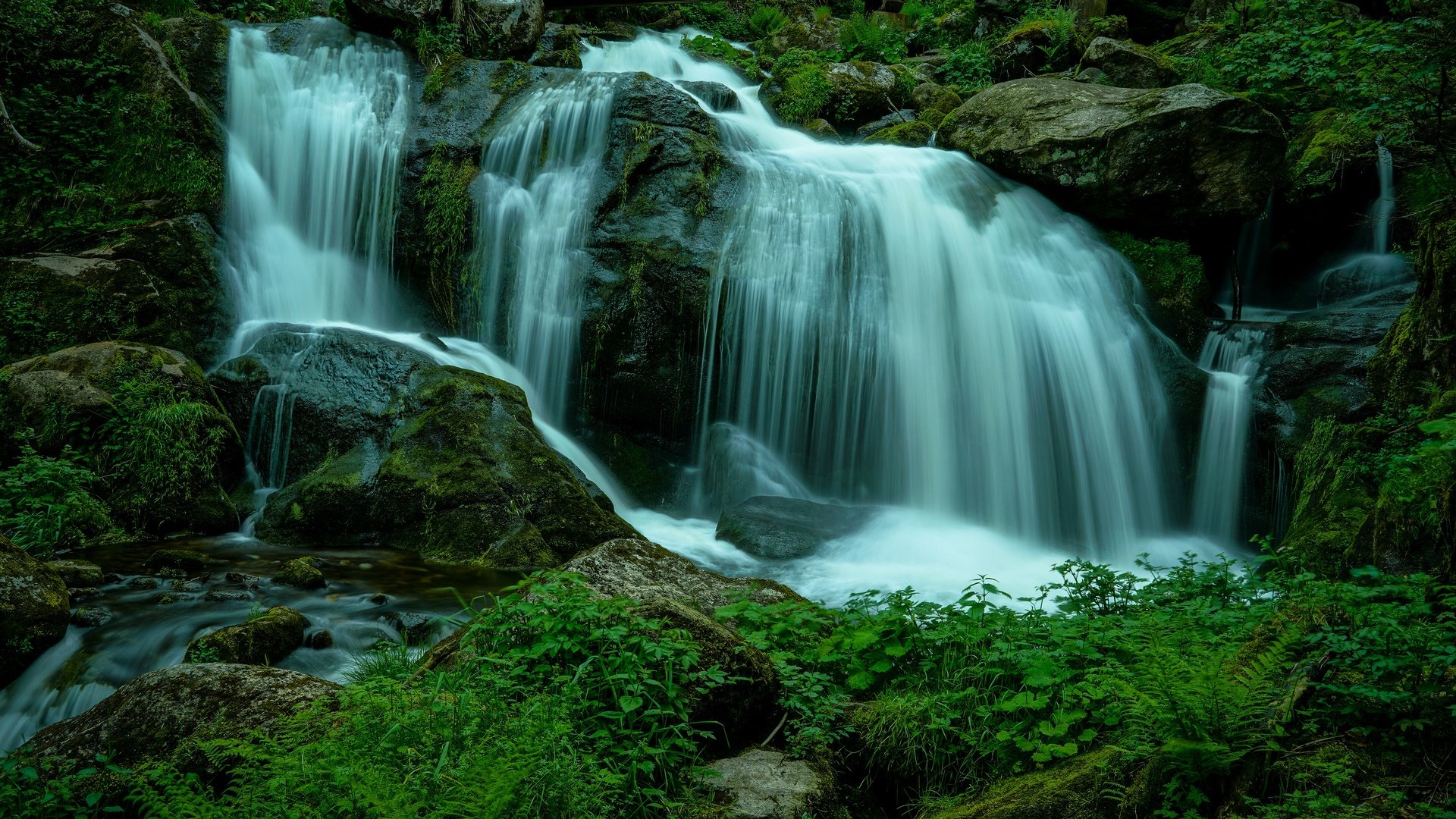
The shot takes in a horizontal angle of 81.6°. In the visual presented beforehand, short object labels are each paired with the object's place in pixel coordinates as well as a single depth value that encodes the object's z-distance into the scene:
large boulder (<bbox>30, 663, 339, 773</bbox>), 3.02
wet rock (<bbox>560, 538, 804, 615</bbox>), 4.39
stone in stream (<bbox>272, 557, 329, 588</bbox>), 5.86
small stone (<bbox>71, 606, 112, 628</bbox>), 4.87
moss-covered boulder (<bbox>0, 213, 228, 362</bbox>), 8.39
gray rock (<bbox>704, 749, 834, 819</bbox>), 2.87
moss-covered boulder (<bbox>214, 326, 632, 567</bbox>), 7.21
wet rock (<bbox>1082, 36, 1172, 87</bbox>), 14.10
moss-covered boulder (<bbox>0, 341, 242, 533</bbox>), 6.98
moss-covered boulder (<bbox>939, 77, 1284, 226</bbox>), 10.84
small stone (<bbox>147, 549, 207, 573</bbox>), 6.07
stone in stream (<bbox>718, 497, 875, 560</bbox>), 7.79
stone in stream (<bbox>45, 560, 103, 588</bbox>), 5.46
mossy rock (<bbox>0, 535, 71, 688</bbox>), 4.39
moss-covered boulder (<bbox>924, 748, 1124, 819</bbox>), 2.73
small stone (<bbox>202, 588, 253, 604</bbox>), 5.45
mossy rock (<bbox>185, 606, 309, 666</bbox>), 4.39
